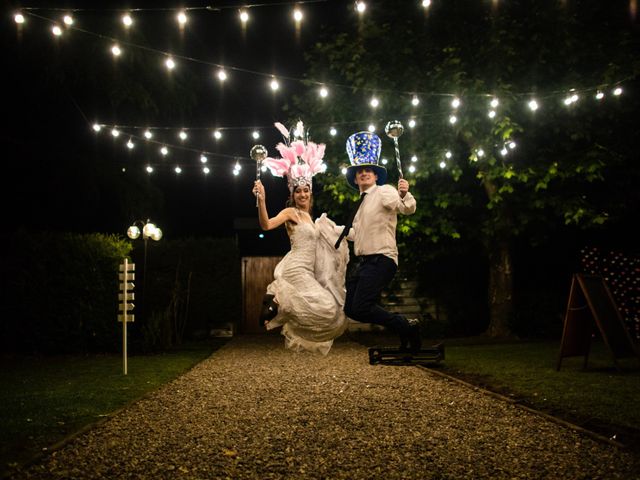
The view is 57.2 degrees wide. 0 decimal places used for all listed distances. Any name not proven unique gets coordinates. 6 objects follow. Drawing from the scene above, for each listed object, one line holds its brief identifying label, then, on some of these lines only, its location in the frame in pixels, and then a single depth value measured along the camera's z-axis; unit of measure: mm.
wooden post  7457
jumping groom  4328
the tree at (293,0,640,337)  9055
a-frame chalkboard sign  6281
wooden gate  14742
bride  4406
